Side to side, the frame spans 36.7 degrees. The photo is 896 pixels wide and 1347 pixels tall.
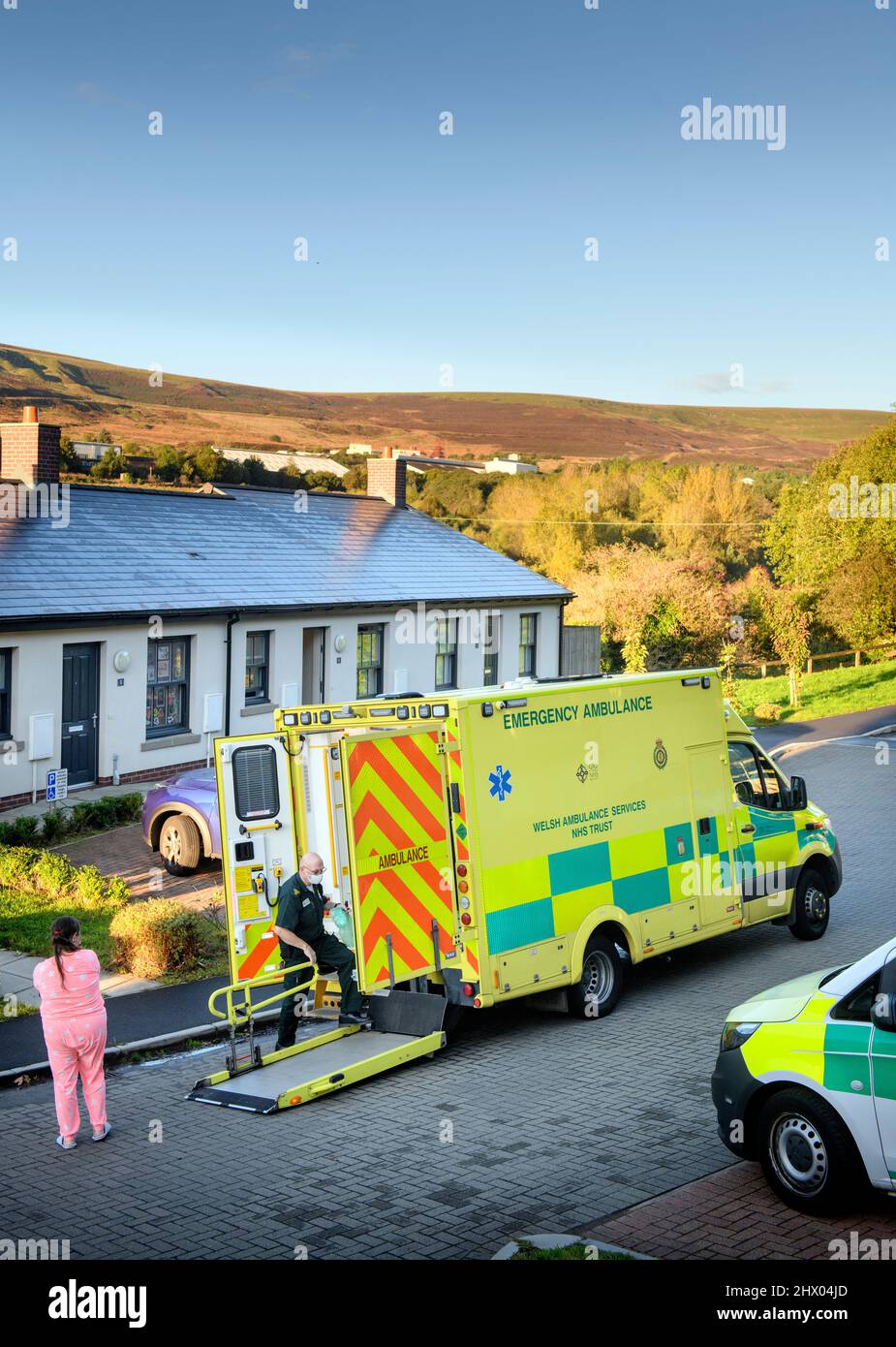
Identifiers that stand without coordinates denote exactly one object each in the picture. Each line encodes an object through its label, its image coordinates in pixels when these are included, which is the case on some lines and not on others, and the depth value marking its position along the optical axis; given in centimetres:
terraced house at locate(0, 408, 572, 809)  2145
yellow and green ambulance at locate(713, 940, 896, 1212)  750
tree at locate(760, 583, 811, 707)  4369
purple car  1739
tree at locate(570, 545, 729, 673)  4559
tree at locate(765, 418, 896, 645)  5141
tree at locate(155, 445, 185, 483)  7152
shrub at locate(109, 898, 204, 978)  1361
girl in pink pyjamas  930
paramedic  1085
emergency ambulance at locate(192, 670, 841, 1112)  1084
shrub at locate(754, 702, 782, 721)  3928
